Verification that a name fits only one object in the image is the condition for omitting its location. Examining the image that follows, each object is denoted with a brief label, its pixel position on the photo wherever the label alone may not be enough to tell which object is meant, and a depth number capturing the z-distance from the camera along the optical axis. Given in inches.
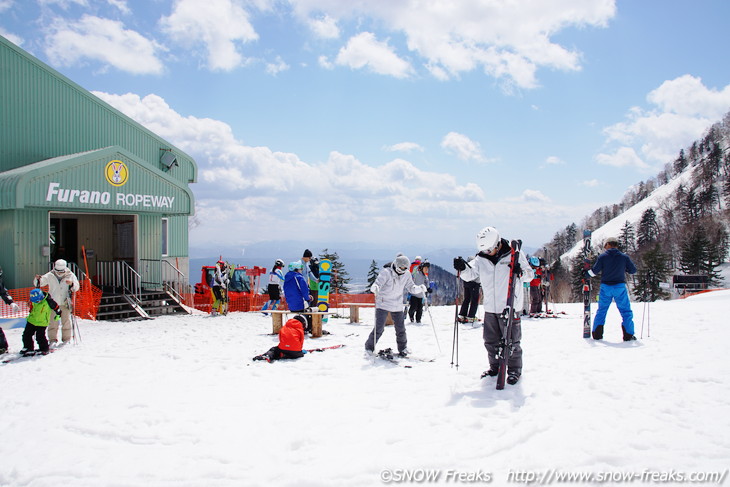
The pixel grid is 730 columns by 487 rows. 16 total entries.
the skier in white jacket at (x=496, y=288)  236.1
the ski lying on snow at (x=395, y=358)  297.2
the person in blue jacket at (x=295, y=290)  431.5
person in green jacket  336.5
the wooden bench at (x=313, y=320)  420.8
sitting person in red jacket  311.0
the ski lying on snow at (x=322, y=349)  340.3
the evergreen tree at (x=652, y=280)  2197.3
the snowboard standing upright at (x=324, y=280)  472.1
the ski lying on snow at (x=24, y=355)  327.6
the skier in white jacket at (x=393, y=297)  316.2
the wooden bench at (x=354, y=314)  522.6
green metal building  557.6
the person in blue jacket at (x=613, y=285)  321.1
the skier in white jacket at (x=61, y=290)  364.2
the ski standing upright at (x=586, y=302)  348.5
